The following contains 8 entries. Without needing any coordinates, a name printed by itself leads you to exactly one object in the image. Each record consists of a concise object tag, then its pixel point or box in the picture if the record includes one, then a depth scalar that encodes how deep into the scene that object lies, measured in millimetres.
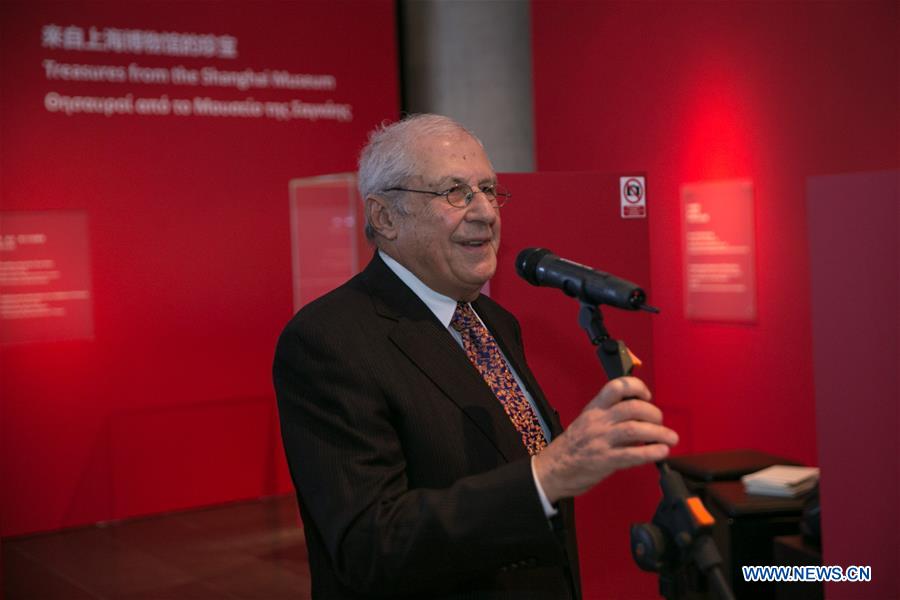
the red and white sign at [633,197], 3678
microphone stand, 1303
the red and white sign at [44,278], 6164
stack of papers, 3936
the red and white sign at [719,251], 5719
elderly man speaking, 1541
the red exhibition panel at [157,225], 6293
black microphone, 1373
